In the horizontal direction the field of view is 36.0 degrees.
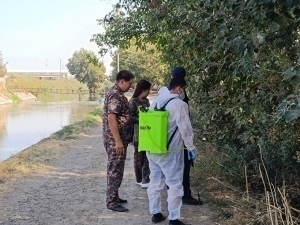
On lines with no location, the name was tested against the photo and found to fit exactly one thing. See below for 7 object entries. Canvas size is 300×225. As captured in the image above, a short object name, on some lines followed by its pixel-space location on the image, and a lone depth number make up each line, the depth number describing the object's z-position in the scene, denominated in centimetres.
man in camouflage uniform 546
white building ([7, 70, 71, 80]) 11850
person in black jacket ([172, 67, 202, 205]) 594
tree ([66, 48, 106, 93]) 7865
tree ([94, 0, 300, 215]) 326
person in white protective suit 479
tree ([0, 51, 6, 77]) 6529
